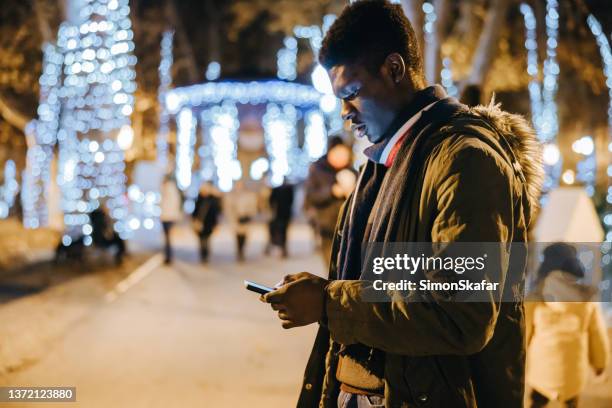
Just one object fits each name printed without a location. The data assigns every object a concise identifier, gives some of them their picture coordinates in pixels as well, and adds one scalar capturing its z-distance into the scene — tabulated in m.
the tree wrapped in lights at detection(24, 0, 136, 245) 12.31
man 1.56
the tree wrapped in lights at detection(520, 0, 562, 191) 12.80
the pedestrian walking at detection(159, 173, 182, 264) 12.84
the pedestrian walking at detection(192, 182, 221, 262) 13.34
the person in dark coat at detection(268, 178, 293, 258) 14.11
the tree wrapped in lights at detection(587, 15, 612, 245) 9.07
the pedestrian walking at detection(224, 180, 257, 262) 13.63
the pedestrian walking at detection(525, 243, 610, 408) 4.19
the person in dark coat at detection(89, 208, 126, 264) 12.47
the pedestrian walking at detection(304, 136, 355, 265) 7.87
